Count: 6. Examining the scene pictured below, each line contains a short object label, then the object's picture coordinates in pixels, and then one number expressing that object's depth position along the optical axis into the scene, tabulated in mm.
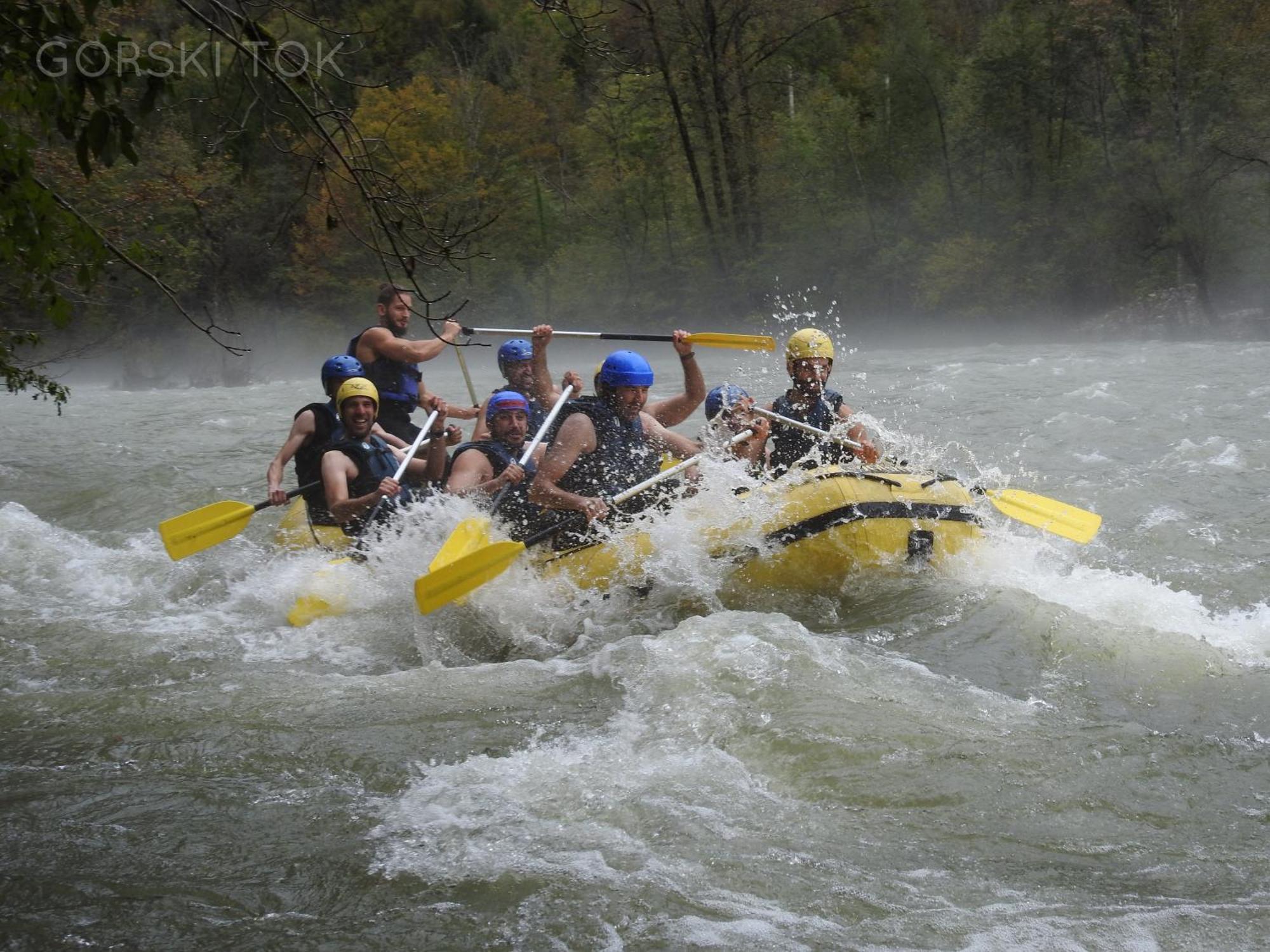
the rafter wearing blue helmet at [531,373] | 16062
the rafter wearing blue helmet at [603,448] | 13266
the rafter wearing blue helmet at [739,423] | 14375
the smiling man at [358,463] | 15234
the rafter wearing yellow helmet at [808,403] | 15023
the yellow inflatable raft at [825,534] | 12891
